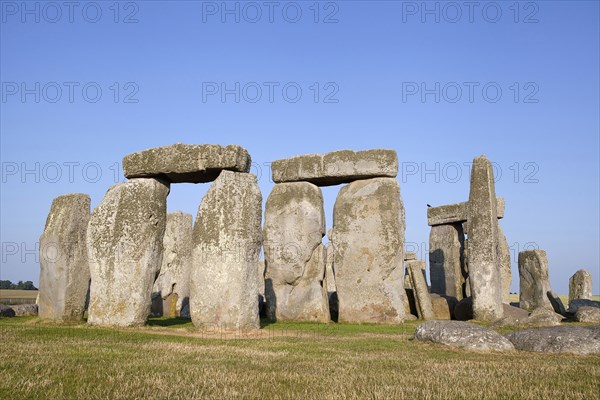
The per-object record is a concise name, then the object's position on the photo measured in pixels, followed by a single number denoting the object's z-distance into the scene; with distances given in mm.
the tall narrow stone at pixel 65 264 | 13102
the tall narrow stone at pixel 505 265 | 23638
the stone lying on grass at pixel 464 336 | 8516
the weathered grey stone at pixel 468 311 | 16562
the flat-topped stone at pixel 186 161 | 12070
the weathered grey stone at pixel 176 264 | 18484
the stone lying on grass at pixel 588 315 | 15453
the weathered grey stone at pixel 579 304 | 18684
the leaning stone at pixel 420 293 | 17031
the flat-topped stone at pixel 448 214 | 21750
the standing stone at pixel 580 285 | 22953
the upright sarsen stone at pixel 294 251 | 16328
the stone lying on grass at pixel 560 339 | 8117
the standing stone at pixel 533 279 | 21469
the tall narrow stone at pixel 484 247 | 16062
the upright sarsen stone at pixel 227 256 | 11609
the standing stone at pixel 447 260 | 22312
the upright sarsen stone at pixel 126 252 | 12086
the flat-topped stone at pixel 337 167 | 16172
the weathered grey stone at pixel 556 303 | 20181
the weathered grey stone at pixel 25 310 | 16359
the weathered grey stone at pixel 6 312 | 15499
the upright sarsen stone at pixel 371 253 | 15539
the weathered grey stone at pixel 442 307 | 17656
